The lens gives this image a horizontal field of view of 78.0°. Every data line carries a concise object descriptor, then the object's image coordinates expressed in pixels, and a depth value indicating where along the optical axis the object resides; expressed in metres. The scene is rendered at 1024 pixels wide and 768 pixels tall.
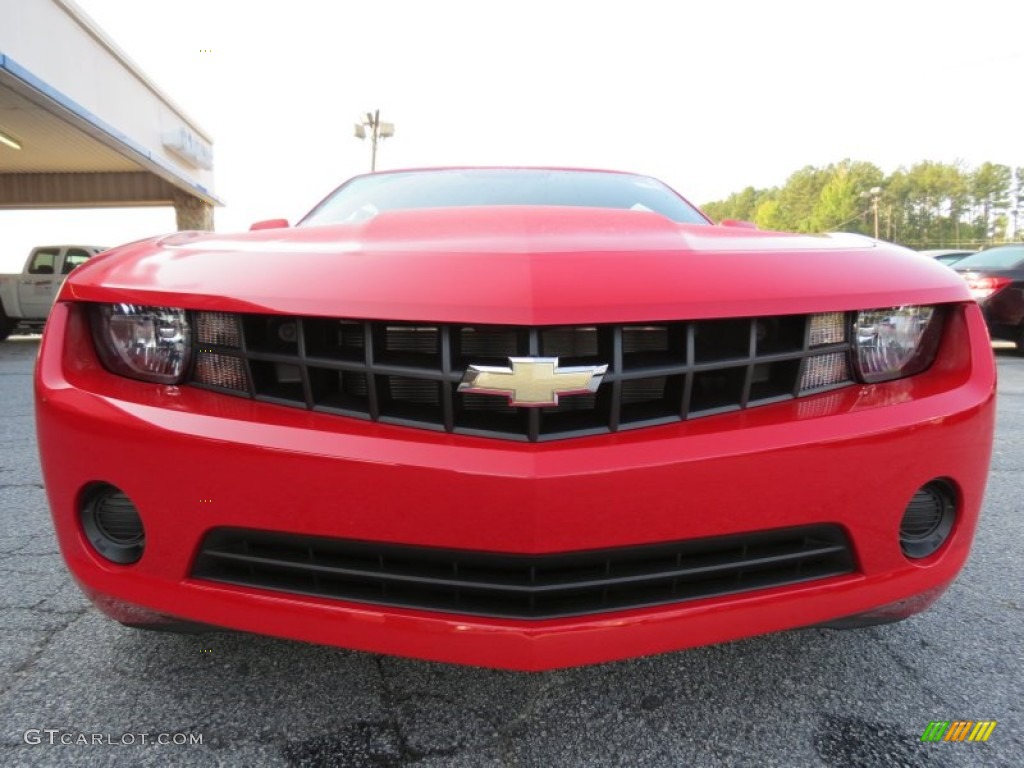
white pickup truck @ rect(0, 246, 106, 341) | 10.48
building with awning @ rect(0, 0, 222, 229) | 9.04
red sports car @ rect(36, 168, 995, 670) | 1.06
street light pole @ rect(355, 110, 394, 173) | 16.20
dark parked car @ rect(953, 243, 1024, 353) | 8.02
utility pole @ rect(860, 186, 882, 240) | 79.61
